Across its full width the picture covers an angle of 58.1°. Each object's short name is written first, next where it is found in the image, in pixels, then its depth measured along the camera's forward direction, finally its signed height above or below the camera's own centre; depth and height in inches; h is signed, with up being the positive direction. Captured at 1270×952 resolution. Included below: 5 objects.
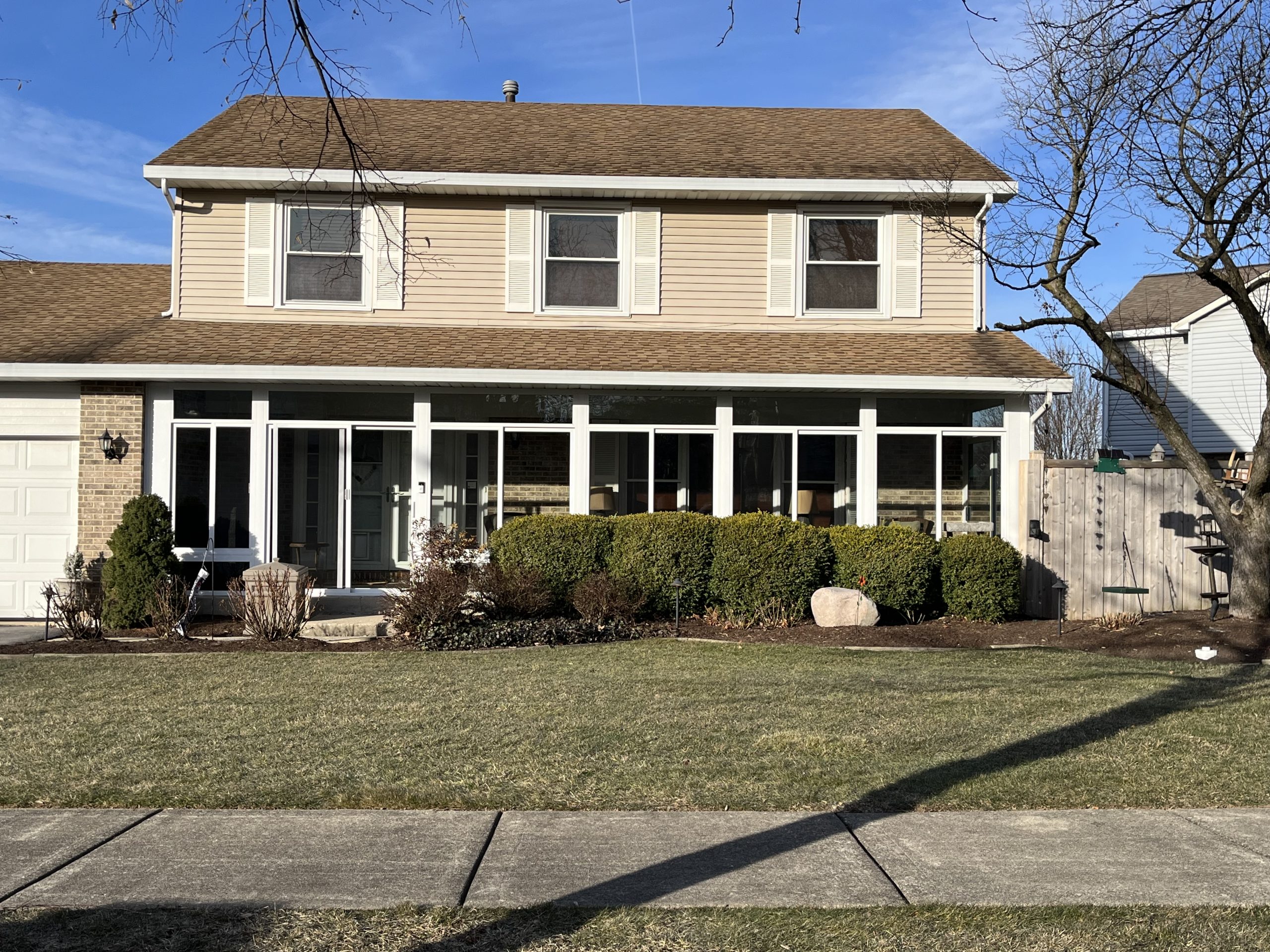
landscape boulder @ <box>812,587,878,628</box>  505.0 -47.3
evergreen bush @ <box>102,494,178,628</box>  504.4 -32.4
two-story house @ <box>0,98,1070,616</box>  557.9 +70.2
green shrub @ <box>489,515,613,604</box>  520.7 -23.1
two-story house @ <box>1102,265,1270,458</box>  1090.7 +140.6
